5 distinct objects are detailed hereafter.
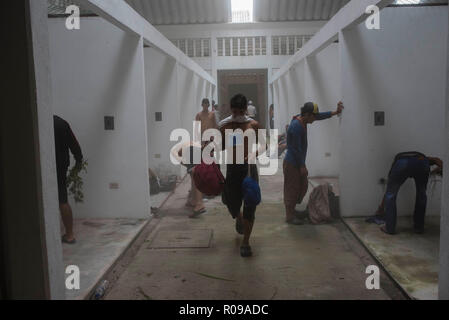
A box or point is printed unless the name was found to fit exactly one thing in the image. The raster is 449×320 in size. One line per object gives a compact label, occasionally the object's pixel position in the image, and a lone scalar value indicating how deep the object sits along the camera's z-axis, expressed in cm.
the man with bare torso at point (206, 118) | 864
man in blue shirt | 619
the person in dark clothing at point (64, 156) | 514
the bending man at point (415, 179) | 542
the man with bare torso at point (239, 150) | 482
